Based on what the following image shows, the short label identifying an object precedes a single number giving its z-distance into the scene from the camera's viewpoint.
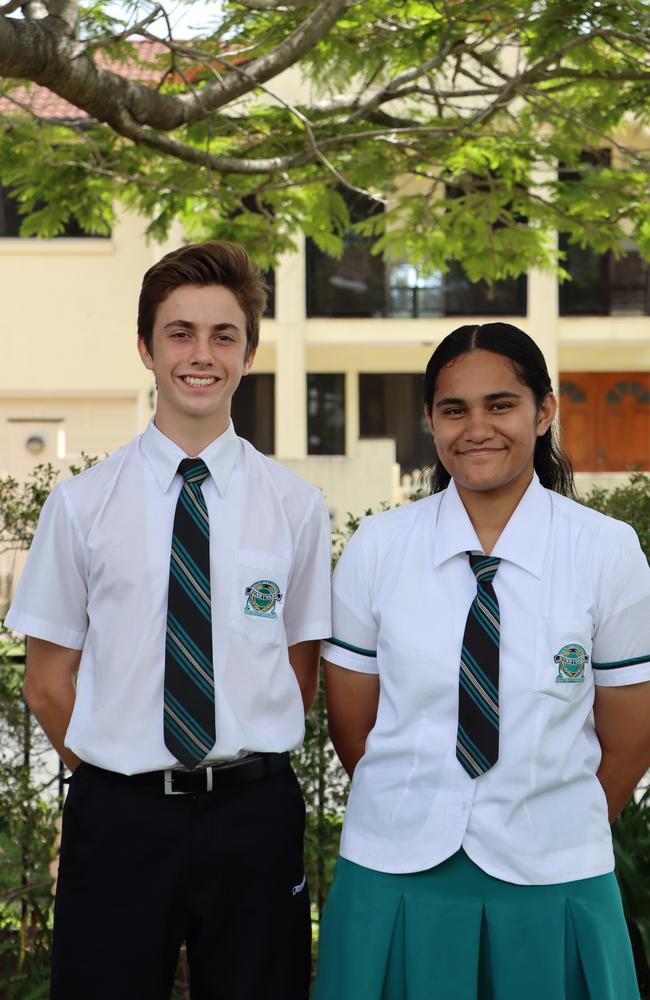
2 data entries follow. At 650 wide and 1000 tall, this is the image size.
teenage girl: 2.48
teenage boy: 2.66
